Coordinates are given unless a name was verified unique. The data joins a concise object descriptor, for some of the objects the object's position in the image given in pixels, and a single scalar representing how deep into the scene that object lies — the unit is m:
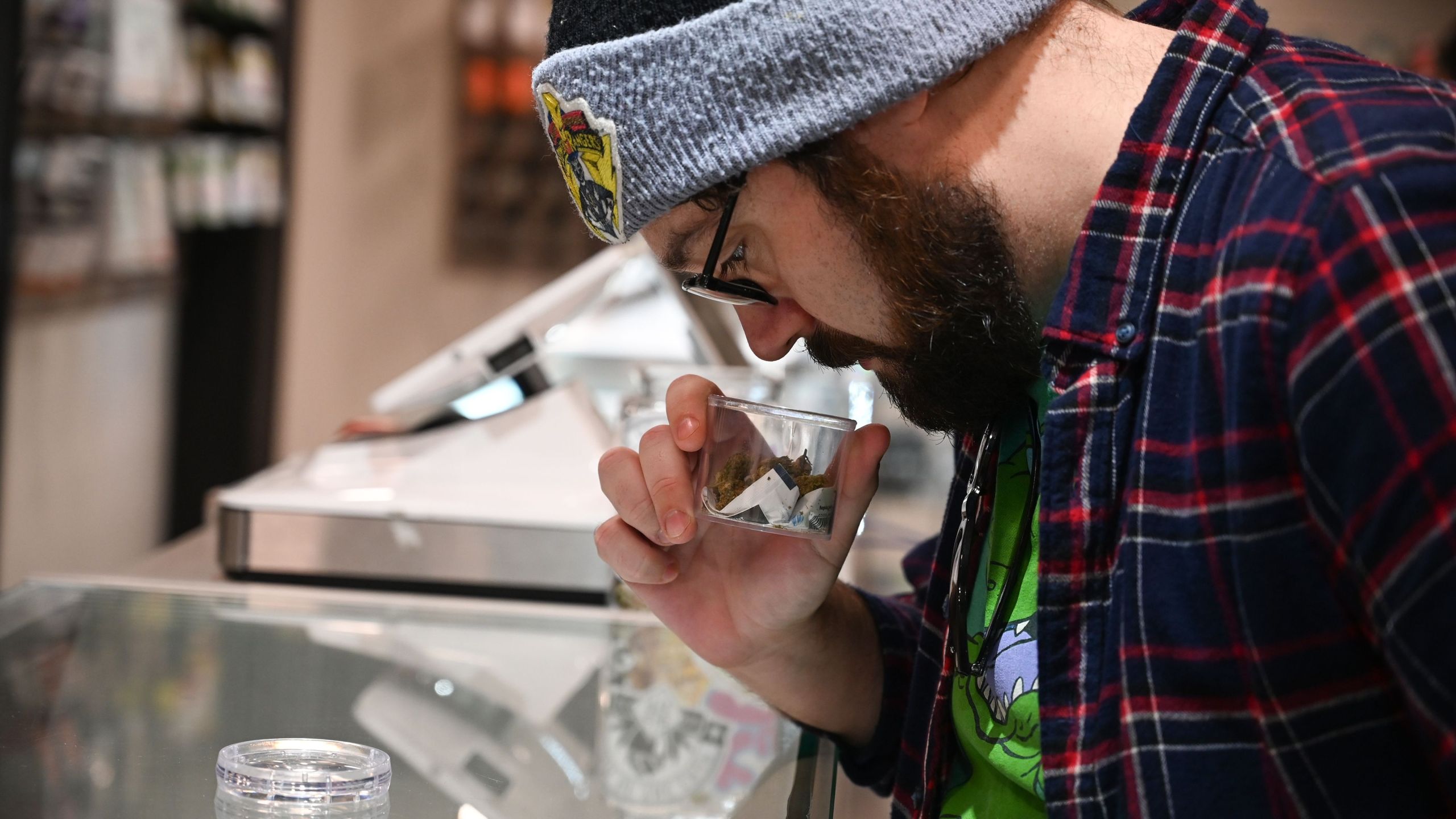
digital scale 1.54
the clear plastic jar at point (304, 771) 0.84
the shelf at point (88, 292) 3.20
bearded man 0.64
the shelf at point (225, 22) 3.98
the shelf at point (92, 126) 3.10
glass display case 0.90
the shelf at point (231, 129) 4.30
